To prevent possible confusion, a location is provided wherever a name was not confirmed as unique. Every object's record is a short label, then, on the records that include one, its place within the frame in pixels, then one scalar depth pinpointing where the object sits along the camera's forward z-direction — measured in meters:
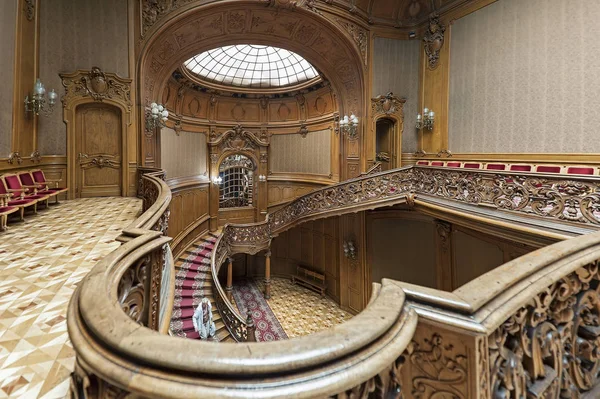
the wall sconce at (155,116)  8.16
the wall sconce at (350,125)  10.38
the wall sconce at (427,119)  9.70
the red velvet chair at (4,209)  4.40
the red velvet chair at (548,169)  6.39
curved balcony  0.79
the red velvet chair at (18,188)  5.36
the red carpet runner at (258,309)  9.16
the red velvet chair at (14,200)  4.86
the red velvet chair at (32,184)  5.97
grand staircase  7.15
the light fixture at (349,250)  10.50
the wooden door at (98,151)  7.50
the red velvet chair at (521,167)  6.98
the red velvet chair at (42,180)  6.37
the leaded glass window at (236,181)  14.31
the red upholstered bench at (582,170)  5.94
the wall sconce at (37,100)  6.30
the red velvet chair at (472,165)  8.15
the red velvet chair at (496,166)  7.45
